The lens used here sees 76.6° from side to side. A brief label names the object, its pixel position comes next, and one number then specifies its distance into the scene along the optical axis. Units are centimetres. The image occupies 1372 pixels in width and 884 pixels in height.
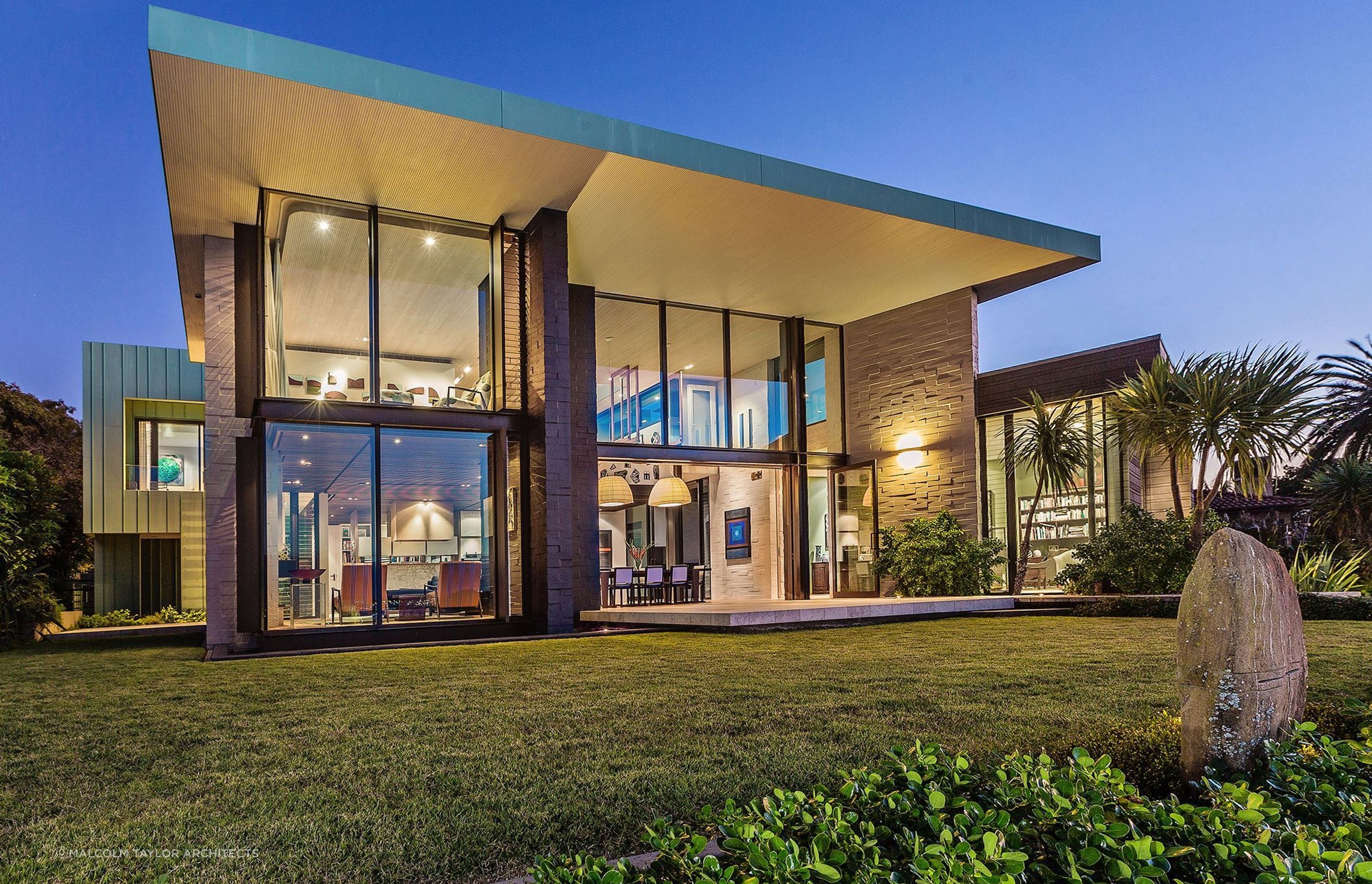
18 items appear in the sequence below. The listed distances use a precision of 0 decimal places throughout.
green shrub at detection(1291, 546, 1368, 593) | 1173
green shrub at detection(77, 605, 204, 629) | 1620
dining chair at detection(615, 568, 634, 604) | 1361
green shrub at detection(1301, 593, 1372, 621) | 873
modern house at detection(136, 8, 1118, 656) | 828
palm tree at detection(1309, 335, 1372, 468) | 2264
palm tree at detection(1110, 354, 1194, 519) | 1065
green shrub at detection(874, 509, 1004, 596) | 1262
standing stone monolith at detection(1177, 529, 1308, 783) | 280
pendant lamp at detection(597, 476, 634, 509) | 1415
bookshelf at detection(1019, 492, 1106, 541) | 1306
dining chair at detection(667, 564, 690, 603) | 1414
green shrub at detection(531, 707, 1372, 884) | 183
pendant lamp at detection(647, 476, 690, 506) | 1436
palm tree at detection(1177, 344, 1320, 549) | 1027
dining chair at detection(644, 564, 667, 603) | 1385
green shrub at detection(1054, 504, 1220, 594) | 1057
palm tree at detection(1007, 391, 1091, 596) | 1193
